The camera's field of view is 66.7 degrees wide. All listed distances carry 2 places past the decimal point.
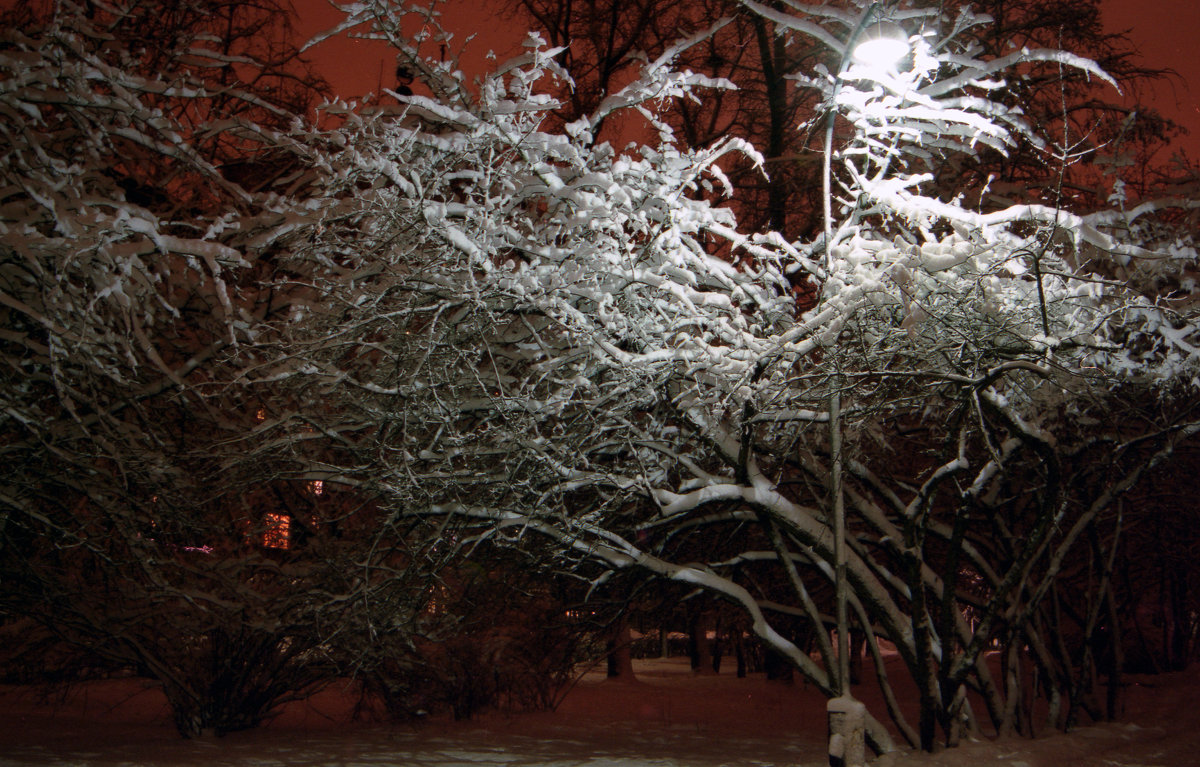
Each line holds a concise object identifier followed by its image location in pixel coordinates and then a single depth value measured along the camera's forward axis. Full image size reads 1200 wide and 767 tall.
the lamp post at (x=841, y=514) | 6.05
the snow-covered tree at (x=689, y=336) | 7.10
